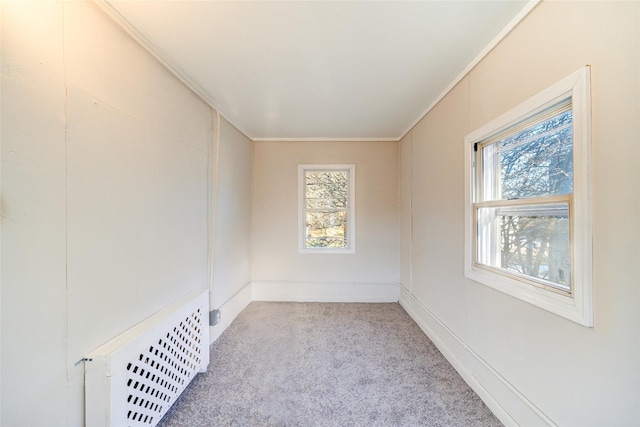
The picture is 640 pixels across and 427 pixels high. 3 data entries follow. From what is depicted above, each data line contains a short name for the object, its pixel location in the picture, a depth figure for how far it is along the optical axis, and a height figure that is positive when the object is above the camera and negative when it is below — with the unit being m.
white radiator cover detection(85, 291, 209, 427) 1.14 -0.87
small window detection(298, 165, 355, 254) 3.77 +0.08
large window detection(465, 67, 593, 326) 1.07 +0.07
